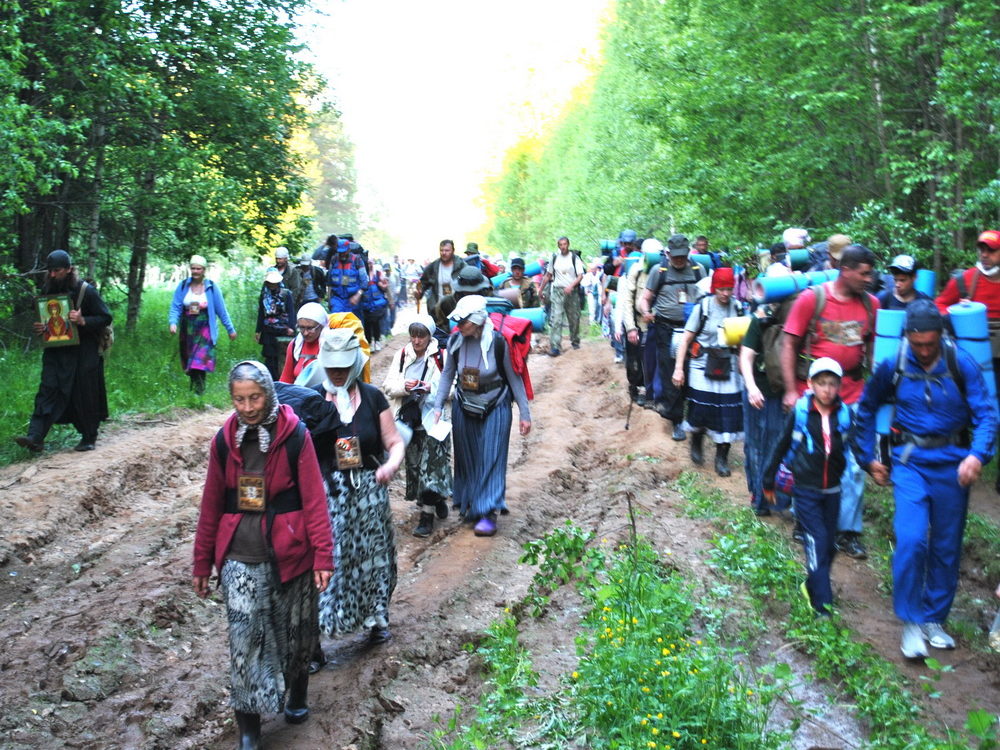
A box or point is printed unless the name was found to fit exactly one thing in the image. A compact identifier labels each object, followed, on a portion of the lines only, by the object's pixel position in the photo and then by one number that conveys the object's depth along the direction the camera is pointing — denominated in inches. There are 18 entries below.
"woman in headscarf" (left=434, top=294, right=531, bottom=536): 339.6
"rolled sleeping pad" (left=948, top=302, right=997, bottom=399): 260.8
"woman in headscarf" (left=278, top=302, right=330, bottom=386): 297.3
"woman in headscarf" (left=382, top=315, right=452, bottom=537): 346.6
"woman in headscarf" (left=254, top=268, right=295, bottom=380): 578.6
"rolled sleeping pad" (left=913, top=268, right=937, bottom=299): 332.2
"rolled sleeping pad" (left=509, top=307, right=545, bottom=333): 474.9
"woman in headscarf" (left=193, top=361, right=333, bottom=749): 195.0
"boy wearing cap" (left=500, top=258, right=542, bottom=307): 677.5
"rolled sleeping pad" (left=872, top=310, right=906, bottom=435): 255.3
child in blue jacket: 249.9
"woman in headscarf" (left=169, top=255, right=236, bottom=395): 543.5
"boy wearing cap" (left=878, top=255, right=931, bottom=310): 338.6
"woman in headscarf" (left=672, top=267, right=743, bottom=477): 388.8
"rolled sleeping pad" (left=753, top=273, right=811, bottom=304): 305.1
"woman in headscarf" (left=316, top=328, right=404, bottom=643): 245.1
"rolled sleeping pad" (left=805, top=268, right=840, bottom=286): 321.4
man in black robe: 420.2
